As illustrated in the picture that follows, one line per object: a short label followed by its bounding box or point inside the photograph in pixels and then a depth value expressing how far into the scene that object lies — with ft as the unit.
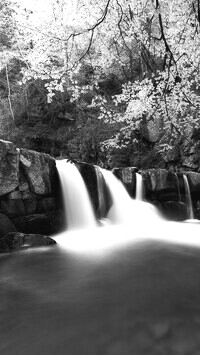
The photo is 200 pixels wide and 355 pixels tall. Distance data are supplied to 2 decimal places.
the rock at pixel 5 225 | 22.74
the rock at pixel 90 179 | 34.37
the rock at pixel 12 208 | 24.49
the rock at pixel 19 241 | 20.48
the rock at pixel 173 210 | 40.11
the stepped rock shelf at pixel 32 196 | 22.74
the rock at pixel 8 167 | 24.66
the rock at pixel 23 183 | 26.07
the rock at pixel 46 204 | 27.66
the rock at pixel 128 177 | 39.83
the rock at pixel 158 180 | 40.55
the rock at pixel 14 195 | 24.88
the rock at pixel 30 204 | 26.23
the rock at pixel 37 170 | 26.81
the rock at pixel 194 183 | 42.27
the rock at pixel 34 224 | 25.23
